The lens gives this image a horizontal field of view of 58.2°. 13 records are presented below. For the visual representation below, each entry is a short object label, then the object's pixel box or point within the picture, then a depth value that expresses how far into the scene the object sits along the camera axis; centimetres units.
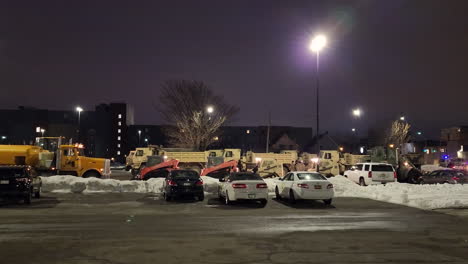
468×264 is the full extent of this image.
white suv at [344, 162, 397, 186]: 2666
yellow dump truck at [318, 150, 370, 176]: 3766
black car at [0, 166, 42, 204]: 1845
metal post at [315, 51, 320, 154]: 2786
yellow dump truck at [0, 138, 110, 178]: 2750
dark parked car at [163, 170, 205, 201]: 2017
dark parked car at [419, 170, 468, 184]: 2941
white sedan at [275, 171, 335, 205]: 1847
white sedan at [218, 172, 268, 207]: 1838
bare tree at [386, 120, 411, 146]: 7431
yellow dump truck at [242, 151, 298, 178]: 3512
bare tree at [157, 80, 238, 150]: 5700
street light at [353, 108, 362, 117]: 4264
